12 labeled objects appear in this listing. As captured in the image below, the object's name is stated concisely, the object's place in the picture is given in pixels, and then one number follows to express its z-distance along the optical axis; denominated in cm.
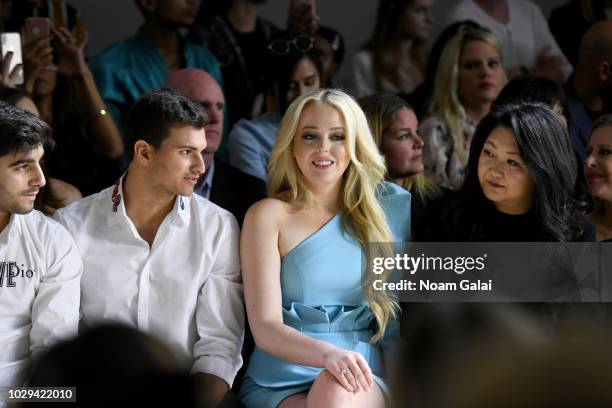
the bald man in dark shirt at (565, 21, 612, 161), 614
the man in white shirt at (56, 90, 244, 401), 418
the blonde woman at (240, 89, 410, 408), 411
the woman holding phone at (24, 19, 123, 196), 559
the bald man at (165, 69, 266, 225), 501
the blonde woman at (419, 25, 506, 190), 594
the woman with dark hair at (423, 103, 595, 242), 444
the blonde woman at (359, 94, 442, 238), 520
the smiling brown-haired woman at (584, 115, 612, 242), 495
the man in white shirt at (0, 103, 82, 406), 391
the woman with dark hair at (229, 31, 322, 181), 579
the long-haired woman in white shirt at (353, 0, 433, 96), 697
